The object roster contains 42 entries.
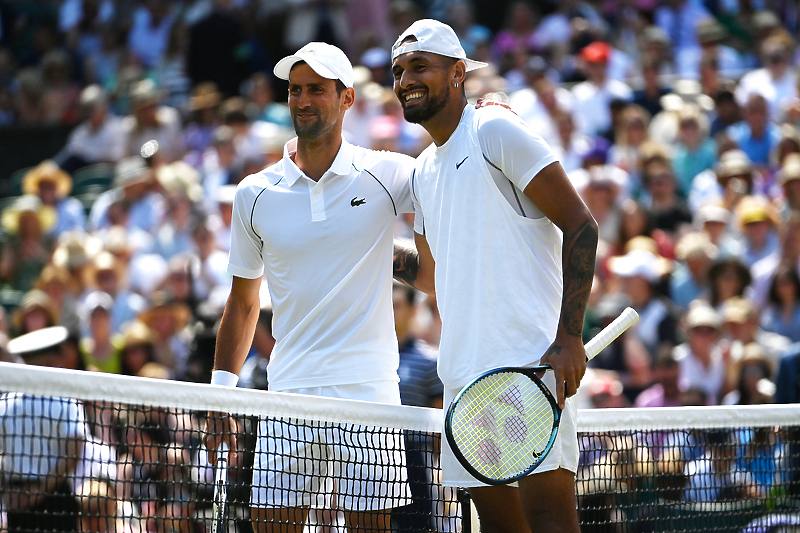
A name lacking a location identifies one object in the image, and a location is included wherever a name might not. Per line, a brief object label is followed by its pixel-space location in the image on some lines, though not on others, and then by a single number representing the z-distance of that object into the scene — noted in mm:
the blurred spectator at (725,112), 20172
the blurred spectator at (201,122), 24437
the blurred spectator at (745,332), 14523
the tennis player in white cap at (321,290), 8312
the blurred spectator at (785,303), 15180
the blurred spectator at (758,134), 19156
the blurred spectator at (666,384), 13914
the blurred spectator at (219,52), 26906
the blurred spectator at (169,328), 16641
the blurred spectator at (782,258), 15633
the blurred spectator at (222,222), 19453
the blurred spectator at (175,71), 26736
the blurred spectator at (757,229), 16500
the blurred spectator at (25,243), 20562
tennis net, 7875
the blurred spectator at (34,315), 16969
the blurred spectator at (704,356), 14555
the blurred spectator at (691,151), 19250
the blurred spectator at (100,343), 16812
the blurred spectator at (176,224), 20297
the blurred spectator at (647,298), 15523
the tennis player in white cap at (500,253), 6957
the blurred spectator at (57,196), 22111
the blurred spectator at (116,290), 18703
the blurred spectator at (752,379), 13578
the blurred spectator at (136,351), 16016
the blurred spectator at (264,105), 23734
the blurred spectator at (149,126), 24531
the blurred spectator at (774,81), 20344
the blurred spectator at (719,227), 16703
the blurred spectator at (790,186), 16734
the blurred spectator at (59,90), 27484
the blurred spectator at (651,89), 21484
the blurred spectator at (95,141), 25328
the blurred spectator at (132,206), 21484
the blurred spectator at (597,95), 21406
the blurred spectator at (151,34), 28484
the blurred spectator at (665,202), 17984
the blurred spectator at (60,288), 18609
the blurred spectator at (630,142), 19172
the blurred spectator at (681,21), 24203
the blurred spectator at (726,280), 15625
